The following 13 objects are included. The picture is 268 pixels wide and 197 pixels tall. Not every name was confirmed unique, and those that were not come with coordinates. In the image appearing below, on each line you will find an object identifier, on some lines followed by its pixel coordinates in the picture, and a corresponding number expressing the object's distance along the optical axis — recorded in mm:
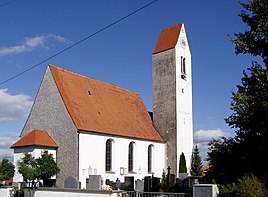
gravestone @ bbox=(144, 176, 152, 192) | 23975
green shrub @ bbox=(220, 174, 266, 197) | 10703
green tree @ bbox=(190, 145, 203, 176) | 35719
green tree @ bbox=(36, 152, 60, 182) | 24500
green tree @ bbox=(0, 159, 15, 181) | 29972
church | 28016
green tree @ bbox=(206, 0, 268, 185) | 12664
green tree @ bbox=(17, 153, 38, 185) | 23078
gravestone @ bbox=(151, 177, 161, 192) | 24725
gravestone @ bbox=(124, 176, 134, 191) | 22562
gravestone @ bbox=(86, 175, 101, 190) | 19355
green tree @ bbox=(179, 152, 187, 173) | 34953
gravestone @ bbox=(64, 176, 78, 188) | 21759
